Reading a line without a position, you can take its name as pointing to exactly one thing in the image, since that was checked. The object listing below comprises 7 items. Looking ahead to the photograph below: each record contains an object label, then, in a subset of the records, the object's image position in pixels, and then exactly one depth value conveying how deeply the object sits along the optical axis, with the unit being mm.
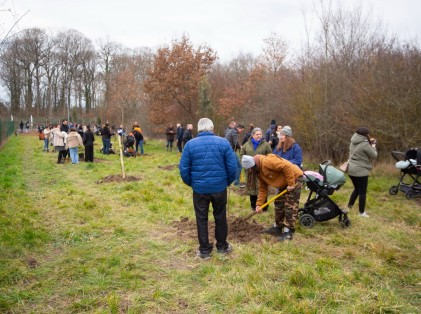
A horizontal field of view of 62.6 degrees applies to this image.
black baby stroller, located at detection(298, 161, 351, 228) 6223
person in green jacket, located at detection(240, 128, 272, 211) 7258
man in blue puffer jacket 4820
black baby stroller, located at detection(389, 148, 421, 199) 8617
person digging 5438
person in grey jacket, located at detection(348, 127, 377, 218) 6930
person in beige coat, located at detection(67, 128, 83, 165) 14867
